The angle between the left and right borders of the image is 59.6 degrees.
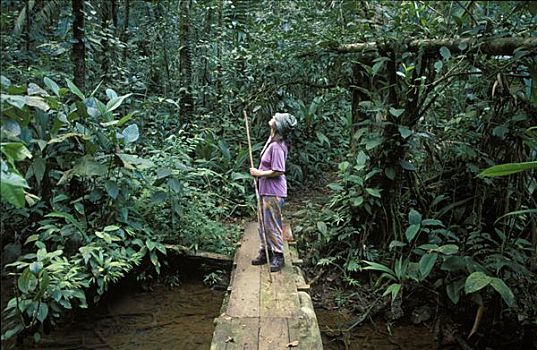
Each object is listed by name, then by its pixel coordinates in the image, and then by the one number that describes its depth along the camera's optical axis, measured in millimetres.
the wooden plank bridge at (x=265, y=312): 3256
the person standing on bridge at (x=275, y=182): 4465
